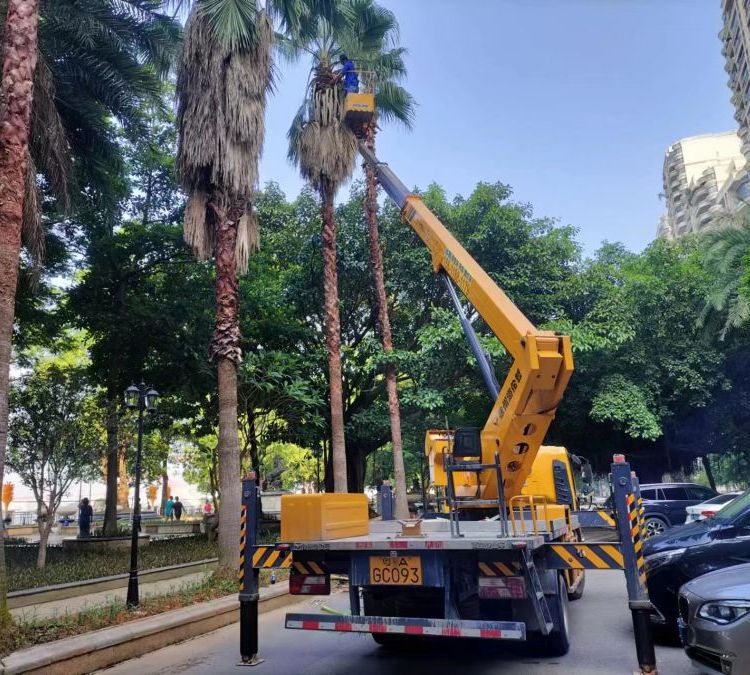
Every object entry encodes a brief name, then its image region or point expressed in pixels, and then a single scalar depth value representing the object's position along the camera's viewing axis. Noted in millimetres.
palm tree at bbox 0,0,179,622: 7402
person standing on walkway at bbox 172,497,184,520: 34344
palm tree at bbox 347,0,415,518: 16766
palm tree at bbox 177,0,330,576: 11422
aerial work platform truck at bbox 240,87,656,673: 5031
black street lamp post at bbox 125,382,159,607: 9102
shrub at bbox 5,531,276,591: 11849
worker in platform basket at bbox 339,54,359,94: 16281
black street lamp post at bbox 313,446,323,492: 24719
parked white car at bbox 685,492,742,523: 14031
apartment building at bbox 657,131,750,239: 94812
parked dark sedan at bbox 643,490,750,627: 6297
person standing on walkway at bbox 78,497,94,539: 23266
